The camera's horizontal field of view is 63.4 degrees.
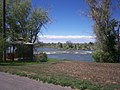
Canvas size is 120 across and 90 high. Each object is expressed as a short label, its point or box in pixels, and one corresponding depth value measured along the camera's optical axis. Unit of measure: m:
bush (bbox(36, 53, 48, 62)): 13.37
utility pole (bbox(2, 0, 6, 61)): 11.14
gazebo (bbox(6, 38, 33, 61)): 13.17
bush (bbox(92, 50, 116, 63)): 12.84
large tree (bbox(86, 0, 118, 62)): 12.97
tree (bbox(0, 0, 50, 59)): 16.73
